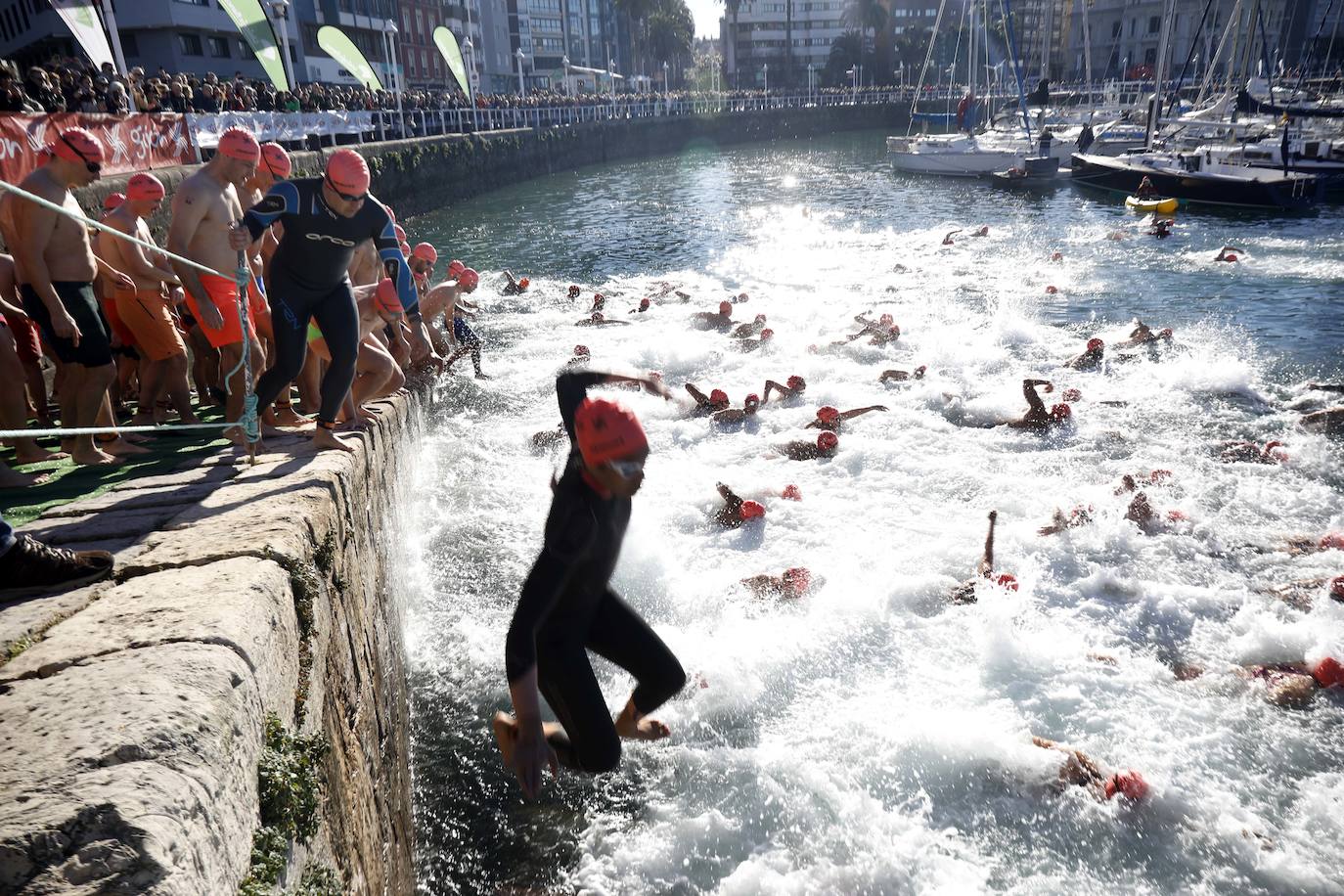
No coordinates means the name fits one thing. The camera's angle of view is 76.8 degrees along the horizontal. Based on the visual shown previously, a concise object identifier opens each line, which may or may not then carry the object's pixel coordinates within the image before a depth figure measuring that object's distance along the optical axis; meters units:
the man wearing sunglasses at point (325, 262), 4.72
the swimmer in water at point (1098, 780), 4.47
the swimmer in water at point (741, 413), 10.06
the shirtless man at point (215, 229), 5.05
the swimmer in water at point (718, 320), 14.47
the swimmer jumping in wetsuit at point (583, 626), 3.16
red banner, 9.85
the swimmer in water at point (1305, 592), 5.87
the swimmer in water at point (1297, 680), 5.10
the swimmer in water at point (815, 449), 9.09
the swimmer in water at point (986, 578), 6.32
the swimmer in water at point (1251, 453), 8.32
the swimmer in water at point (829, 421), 9.61
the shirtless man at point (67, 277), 4.73
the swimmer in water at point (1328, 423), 8.81
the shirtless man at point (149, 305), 5.78
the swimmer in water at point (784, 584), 6.48
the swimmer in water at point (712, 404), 10.35
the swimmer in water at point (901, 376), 11.39
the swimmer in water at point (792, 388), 10.84
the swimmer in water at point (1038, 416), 9.31
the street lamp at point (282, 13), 22.97
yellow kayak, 23.89
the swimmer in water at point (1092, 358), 11.69
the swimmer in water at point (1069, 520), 7.11
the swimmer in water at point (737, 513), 7.68
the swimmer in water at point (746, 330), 13.77
